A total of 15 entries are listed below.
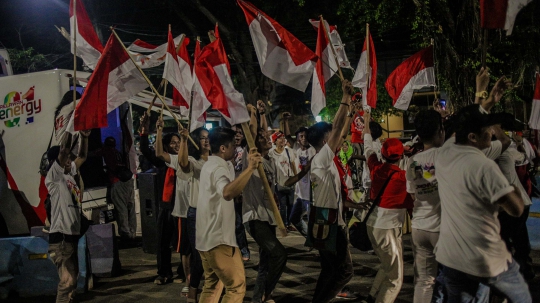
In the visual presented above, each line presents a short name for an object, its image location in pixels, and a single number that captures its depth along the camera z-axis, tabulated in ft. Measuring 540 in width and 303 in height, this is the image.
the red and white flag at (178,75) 21.12
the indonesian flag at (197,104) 18.99
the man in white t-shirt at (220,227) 14.94
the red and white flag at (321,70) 19.90
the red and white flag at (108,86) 18.11
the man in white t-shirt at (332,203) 16.96
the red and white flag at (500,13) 16.46
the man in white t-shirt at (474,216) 10.94
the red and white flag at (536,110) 22.35
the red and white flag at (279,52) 19.38
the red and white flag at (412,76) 26.99
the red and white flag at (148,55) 26.96
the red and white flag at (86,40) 21.75
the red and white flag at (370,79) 23.79
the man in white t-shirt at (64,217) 18.16
